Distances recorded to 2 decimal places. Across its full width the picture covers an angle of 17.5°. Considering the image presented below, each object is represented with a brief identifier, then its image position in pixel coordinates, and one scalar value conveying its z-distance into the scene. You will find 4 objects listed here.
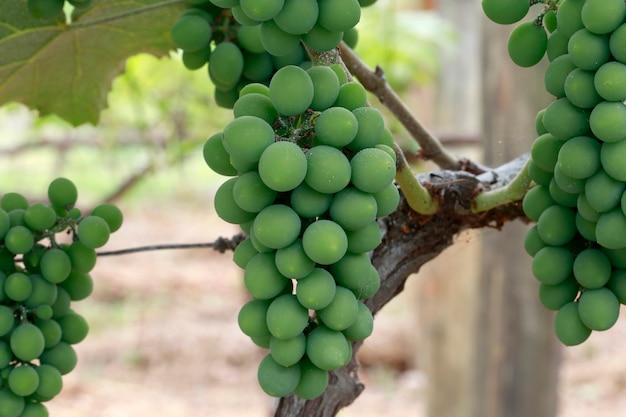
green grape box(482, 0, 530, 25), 0.77
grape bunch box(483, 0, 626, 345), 0.75
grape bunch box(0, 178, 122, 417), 0.83
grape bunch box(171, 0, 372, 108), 0.87
